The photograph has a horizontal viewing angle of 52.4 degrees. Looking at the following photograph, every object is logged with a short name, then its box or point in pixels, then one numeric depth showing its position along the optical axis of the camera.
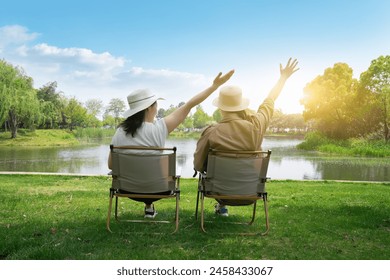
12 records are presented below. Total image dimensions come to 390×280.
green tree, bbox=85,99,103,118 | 45.90
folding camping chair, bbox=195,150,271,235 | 3.16
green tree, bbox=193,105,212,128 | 50.66
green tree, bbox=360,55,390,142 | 20.58
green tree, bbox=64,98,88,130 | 38.41
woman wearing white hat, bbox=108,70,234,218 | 3.23
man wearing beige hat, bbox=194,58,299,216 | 3.22
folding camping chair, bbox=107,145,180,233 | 3.13
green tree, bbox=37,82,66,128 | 33.08
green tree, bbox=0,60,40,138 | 24.21
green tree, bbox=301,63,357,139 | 22.41
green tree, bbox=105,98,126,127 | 49.52
